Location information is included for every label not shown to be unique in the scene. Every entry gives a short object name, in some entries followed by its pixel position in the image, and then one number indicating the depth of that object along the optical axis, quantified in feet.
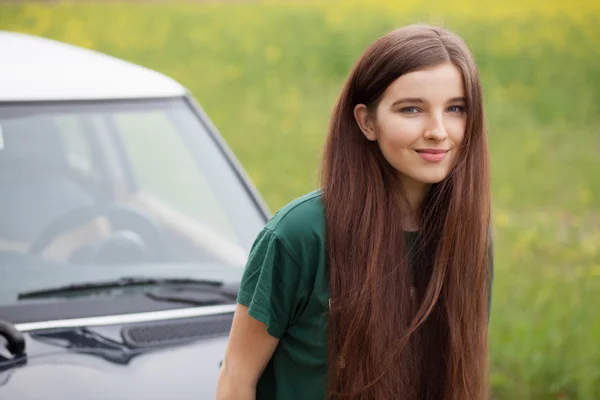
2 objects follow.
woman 7.78
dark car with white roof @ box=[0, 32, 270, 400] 8.94
